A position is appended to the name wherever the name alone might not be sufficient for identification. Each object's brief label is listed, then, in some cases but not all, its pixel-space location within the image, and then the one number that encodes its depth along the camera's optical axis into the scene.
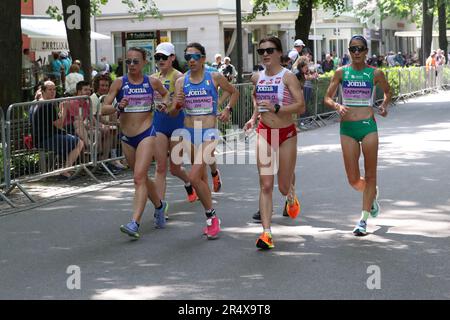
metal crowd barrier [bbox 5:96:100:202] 12.73
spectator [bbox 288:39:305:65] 22.69
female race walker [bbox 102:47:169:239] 9.85
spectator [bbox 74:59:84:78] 21.23
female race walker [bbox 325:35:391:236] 9.58
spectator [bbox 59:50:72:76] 31.11
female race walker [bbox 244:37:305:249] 9.20
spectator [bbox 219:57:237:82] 30.81
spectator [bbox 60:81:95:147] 14.16
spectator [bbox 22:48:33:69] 29.48
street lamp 22.69
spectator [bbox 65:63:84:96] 22.16
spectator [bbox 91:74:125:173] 15.02
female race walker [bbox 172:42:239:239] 9.73
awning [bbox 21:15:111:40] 29.52
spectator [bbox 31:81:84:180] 13.41
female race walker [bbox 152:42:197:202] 10.66
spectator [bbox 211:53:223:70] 32.91
